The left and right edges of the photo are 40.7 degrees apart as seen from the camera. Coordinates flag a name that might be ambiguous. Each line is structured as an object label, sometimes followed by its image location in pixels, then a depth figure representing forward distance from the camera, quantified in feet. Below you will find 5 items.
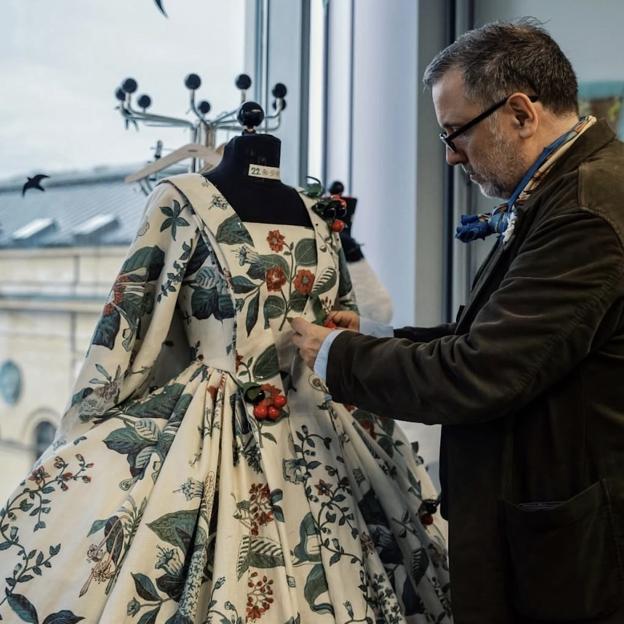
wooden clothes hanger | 5.39
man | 3.25
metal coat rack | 5.74
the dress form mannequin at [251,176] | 4.17
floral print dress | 3.37
